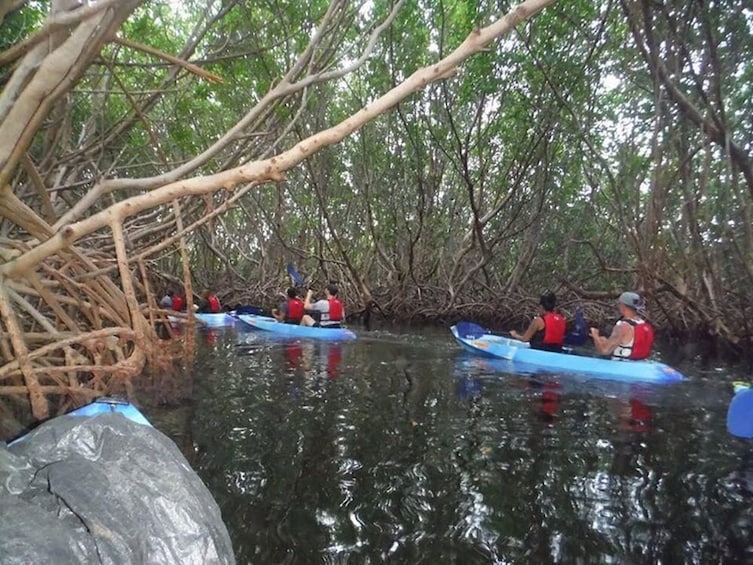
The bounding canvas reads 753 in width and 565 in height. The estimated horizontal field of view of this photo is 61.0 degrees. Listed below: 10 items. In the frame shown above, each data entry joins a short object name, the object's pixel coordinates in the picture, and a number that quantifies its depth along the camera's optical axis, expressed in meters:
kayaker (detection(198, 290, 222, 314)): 15.44
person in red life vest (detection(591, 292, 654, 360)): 7.72
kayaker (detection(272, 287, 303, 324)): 12.35
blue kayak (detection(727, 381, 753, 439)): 4.92
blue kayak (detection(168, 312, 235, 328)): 14.04
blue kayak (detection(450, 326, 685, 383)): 7.59
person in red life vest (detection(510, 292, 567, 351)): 8.70
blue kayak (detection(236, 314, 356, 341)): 11.47
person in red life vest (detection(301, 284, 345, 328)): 11.80
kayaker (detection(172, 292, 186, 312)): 14.65
